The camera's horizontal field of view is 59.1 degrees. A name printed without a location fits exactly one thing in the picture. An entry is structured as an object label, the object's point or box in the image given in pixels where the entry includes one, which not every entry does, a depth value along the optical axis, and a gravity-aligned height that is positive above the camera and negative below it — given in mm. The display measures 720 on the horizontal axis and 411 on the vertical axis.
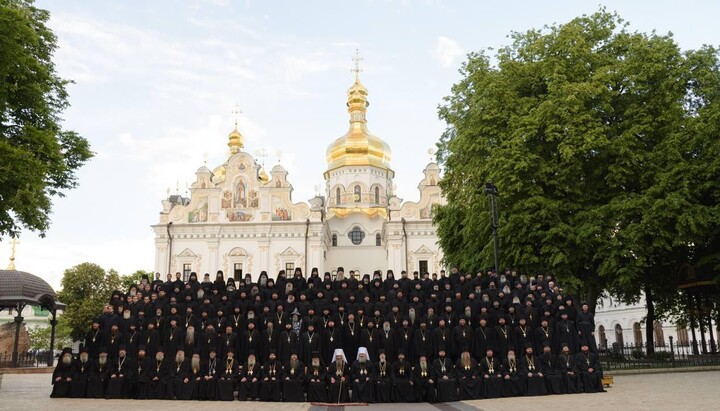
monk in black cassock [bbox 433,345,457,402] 12594 -739
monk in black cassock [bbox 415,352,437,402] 12781 -837
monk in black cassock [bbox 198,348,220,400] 13000 -803
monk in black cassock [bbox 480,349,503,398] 12844 -734
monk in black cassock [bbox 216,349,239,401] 12891 -725
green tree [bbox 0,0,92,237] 12062 +5068
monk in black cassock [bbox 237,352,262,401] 12914 -778
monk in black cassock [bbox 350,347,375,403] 12594 -712
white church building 42906 +7559
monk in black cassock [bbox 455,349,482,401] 12734 -756
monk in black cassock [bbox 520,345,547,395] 12926 -699
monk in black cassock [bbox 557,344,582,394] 13008 -658
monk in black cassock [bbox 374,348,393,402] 12744 -779
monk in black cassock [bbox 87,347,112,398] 13312 -616
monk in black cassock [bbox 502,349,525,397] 12914 -842
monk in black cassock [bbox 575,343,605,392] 12992 -660
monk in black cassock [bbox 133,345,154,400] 13227 -604
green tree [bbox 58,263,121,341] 44562 +4194
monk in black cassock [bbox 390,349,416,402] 12797 -847
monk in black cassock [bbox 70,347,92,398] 13281 -587
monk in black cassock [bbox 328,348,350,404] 12523 -731
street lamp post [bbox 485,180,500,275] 16869 +3526
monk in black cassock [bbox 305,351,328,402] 12617 -738
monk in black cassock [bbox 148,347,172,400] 13180 -637
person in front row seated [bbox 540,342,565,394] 13000 -693
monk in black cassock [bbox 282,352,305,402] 12758 -746
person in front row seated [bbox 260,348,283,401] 12797 -720
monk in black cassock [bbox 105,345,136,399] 13211 -615
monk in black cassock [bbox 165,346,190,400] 13078 -618
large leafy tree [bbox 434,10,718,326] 18562 +5485
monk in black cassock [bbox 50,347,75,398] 13252 -559
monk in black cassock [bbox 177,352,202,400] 12992 -777
